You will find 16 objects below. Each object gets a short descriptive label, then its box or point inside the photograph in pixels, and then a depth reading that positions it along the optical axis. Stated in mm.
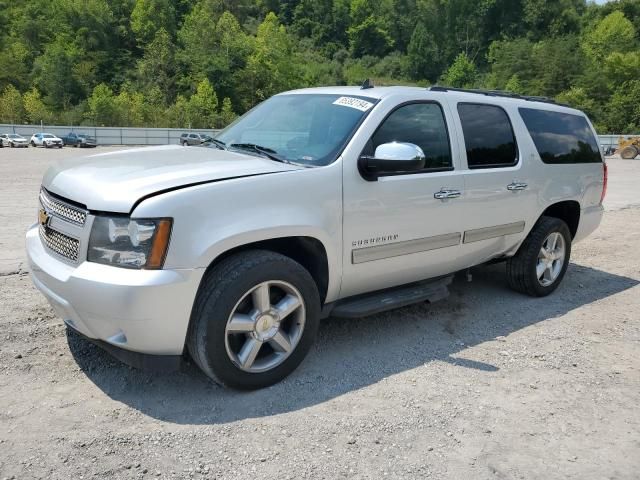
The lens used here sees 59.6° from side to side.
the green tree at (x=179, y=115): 69500
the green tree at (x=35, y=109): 65000
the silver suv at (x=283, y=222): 2986
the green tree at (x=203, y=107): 70312
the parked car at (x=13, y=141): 41750
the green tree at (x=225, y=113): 71750
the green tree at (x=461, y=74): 109638
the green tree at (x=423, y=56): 122812
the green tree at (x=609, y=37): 89938
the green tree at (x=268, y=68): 85200
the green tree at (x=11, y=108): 64750
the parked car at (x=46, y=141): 42688
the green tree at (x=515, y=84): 85188
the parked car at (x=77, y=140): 45906
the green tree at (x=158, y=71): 87500
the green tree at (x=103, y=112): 65812
